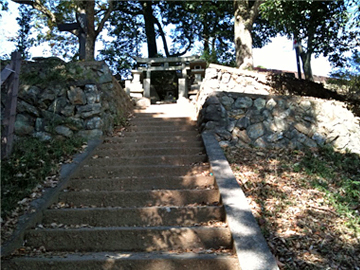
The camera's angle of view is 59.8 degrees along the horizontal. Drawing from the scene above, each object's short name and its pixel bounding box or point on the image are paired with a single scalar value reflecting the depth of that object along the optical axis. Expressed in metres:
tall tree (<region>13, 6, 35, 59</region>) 13.52
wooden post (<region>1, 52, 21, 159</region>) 4.28
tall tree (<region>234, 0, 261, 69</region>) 9.51
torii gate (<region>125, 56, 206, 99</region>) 10.53
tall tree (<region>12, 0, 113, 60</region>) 9.60
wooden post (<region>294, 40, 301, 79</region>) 13.11
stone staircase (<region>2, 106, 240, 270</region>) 2.86
